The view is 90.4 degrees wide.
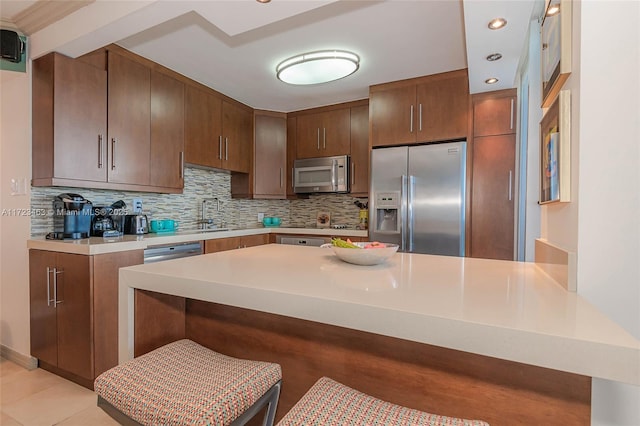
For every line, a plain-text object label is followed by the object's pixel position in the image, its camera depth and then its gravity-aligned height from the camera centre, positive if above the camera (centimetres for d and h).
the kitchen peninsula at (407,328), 62 -27
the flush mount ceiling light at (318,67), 239 +111
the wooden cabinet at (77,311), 192 -64
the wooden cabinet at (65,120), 209 +61
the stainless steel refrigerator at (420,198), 290 +12
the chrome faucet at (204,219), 355 -11
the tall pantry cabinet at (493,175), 281 +32
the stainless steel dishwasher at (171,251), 229 -33
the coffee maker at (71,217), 216 -6
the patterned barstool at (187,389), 75 -46
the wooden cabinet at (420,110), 294 +98
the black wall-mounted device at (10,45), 209 +108
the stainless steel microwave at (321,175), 369 +42
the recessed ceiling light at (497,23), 175 +105
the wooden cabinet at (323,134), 374 +93
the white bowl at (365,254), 123 -18
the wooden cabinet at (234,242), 286 -33
